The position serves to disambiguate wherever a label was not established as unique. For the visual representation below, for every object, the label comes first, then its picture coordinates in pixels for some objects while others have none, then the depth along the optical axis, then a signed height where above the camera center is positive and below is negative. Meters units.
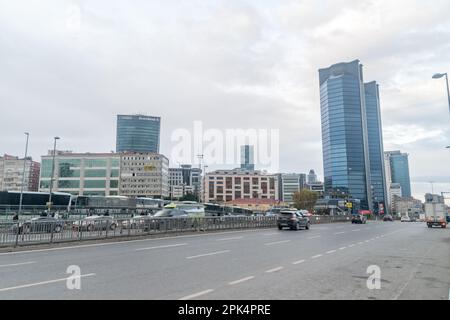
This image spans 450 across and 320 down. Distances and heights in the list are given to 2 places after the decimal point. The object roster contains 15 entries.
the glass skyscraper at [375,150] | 157.25 +24.31
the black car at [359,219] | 49.22 -2.45
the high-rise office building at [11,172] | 142.00 +12.60
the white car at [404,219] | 73.98 -3.69
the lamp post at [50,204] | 40.57 -0.26
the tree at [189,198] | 138.75 +1.66
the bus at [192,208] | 37.09 -0.71
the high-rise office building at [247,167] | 183.38 +19.31
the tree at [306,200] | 106.62 +0.65
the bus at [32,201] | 40.25 +0.12
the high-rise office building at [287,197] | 194.93 +2.93
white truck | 40.94 -1.54
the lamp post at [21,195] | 36.71 +0.86
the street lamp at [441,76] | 22.99 +8.51
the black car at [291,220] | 29.59 -1.57
